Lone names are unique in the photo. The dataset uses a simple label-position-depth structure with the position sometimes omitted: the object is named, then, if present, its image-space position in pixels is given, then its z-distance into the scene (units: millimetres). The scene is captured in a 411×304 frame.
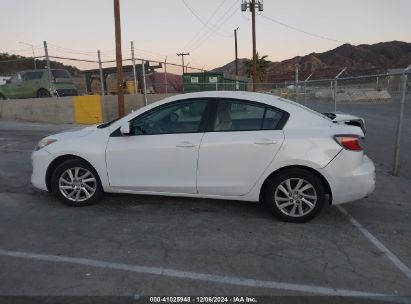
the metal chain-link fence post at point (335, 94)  9258
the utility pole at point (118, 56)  14445
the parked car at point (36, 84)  17922
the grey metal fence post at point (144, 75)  16344
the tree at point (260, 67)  58766
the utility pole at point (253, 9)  29328
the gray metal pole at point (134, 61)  16361
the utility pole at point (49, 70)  15745
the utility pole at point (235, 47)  52706
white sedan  4562
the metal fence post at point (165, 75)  19545
